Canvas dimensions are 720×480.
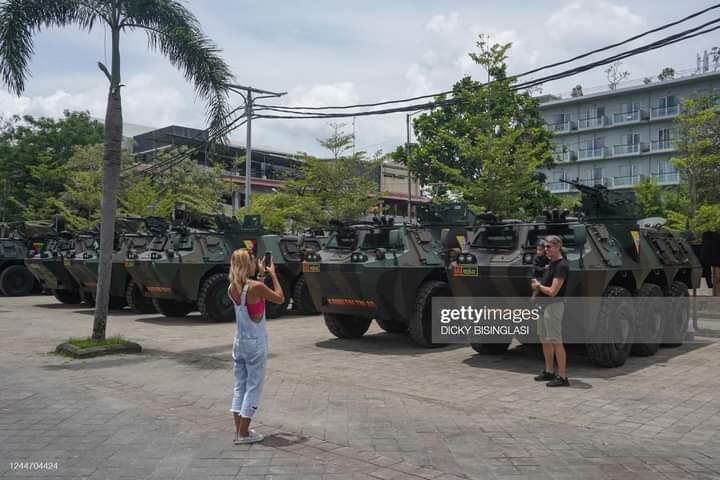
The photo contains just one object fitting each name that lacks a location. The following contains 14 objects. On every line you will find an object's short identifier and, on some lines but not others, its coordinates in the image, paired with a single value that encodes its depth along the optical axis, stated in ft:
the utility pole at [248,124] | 74.67
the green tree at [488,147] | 71.05
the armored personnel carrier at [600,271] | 28.48
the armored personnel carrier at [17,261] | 71.26
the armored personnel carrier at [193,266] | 45.96
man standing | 25.20
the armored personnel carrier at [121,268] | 52.70
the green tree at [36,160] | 103.45
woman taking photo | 17.89
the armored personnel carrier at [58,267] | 58.80
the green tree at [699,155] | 70.88
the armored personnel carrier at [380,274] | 34.35
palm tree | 33.50
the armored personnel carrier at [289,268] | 50.98
